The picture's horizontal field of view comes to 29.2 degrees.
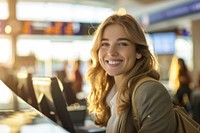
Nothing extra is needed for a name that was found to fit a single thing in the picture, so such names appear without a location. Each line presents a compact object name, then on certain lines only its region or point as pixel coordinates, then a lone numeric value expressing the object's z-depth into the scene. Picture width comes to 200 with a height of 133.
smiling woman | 1.49
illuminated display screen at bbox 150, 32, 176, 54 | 13.76
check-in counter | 1.41
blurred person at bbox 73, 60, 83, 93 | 7.78
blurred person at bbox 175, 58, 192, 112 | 6.53
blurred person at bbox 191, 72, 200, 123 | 6.47
